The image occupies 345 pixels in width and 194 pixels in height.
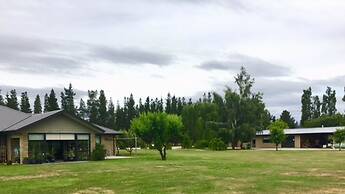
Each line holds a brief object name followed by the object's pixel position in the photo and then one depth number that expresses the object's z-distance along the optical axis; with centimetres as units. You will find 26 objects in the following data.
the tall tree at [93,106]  12216
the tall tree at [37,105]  13262
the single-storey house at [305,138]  7612
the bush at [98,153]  4078
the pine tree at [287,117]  13175
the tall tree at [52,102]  11699
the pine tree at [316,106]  12910
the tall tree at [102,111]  12119
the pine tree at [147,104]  13329
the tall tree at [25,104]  12791
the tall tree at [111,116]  11978
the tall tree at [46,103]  12451
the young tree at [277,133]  6738
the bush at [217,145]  7075
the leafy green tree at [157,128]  4075
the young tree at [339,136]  6006
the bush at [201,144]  7766
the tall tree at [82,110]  14718
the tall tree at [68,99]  13692
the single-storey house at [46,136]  3838
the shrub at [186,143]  8256
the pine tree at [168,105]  12819
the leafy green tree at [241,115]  7475
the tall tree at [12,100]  12078
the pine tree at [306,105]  12738
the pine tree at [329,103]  13025
